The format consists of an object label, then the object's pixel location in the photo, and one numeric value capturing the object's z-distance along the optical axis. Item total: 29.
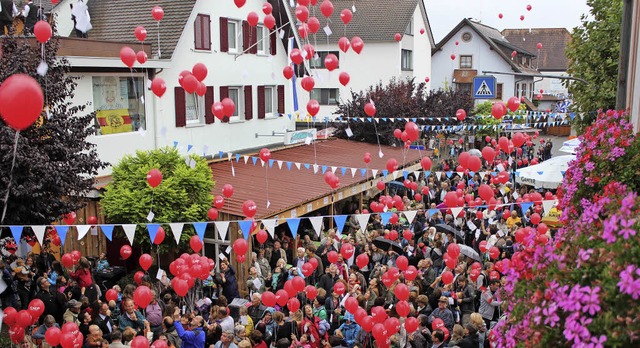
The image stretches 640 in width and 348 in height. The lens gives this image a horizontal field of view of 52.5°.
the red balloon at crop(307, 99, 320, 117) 15.29
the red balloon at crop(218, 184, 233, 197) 15.15
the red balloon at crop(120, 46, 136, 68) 13.35
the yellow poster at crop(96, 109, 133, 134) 16.75
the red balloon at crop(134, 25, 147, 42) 14.41
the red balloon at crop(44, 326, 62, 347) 8.93
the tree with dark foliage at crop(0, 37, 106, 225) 10.82
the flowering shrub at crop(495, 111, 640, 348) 3.27
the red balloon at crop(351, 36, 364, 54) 15.29
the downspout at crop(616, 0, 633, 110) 8.93
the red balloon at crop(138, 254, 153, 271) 12.11
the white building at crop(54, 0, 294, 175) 16.83
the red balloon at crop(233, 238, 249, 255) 12.33
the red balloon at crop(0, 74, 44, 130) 6.76
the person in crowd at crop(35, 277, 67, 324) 10.86
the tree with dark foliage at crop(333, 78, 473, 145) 30.16
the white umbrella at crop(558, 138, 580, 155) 18.84
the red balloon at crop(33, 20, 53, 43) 10.65
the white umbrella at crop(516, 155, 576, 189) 16.55
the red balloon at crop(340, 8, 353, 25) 15.66
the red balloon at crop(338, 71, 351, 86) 15.77
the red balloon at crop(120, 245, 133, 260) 12.72
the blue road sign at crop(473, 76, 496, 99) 19.67
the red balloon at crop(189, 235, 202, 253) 12.65
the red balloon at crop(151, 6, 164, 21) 14.59
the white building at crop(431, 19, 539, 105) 48.69
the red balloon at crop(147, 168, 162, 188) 12.35
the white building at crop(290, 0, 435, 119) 38.03
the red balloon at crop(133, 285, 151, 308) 10.23
